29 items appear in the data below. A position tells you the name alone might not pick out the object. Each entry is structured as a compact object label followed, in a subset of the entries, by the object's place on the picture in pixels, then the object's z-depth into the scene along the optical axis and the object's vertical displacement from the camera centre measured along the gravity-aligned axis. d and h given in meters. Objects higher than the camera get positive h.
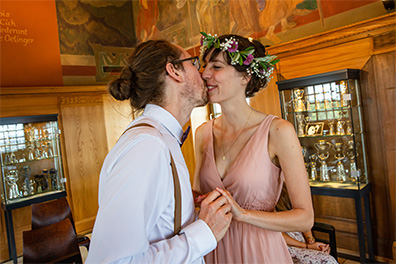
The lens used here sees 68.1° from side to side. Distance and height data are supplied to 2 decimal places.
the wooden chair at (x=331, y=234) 3.09 -1.22
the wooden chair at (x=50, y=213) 3.87 -0.87
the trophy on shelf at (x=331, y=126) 4.13 -0.12
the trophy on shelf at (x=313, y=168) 4.30 -0.72
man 1.04 -0.16
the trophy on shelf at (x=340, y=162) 4.05 -0.63
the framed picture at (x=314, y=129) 4.25 -0.14
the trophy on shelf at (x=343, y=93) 3.88 +0.31
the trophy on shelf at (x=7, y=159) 5.43 -0.11
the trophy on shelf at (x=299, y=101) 4.36 +0.31
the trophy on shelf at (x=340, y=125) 4.02 -0.12
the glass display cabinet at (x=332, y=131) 3.89 -0.19
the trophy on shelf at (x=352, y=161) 3.90 -0.61
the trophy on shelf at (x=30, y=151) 5.72 -0.02
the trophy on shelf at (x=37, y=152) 5.80 -0.06
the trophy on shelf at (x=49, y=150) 5.94 -0.03
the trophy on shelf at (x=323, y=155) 4.20 -0.52
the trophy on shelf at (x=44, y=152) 5.88 -0.06
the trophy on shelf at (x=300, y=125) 4.43 -0.06
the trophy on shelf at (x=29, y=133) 5.66 +0.34
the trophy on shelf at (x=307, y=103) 4.30 +0.25
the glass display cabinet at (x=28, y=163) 5.30 -0.25
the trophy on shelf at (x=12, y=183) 5.33 -0.55
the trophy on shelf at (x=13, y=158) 5.50 -0.11
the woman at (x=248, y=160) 1.69 -0.22
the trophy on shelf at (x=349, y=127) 3.94 -0.15
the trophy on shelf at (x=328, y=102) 4.09 +0.22
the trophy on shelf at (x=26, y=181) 5.57 -0.57
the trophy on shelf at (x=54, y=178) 5.90 -0.62
